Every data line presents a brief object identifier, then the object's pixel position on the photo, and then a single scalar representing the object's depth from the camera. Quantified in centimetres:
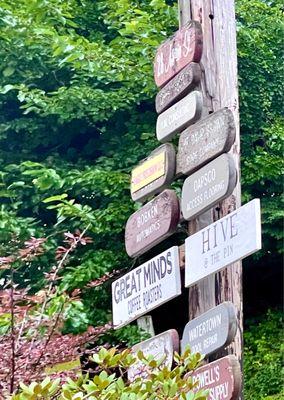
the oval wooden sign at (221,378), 240
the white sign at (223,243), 238
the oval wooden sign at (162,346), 267
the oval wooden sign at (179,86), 289
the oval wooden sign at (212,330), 246
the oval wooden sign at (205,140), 264
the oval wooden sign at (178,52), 291
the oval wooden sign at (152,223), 279
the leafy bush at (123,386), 158
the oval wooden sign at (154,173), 292
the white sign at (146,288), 267
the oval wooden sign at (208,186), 257
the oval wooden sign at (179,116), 284
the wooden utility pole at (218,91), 270
